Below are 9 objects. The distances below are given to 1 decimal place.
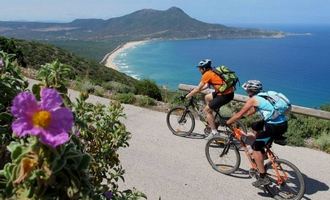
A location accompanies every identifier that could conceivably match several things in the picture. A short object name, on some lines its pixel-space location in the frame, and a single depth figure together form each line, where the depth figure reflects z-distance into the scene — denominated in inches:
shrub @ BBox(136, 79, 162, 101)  672.4
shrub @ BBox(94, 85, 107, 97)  571.5
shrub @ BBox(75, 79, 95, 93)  561.0
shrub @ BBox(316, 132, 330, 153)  392.8
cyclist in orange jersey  342.0
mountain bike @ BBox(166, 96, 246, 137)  385.1
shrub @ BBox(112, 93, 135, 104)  528.9
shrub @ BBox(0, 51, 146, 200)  64.7
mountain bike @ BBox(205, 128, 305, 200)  270.4
